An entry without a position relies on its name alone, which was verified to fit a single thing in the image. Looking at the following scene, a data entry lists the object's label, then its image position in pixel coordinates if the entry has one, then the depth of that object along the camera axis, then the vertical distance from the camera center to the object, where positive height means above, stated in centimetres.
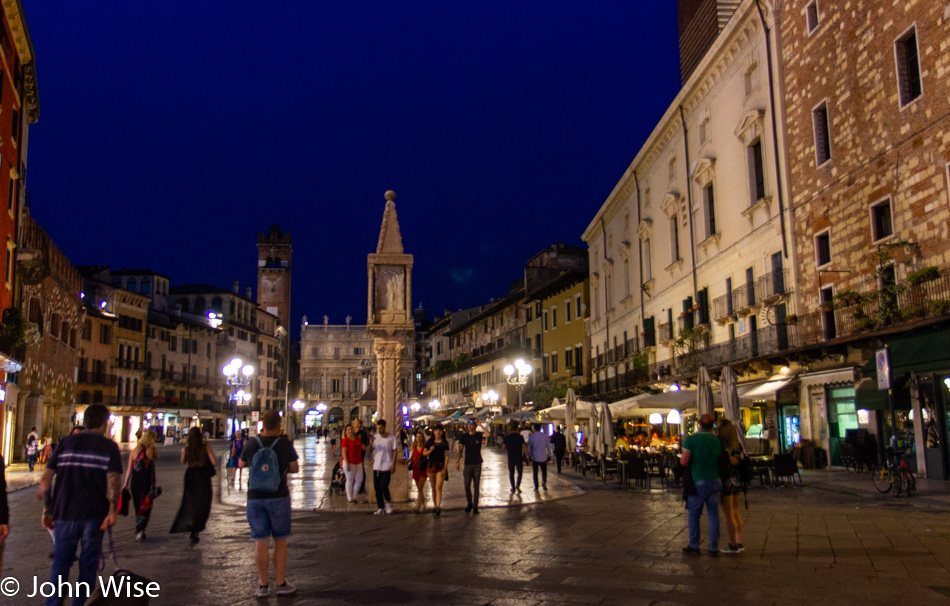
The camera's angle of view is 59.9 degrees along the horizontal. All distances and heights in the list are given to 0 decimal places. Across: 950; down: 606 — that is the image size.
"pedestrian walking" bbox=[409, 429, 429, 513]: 1464 -69
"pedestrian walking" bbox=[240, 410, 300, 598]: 734 -67
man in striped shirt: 609 -46
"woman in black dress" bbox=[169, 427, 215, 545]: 1102 -72
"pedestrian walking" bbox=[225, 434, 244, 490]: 2228 -58
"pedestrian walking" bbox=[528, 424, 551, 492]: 1985 -56
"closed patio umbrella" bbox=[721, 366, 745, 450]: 1905 +63
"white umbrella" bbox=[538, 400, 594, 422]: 2739 +54
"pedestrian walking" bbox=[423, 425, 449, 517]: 1434 -65
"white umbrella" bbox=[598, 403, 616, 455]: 2250 -19
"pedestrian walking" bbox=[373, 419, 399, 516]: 1436 -56
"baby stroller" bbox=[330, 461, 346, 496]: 1817 -110
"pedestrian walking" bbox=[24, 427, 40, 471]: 2991 -39
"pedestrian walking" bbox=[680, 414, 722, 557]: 934 -64
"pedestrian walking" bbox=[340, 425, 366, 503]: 1620 -58
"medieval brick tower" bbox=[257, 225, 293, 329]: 10644 +2072
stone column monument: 2062 +306
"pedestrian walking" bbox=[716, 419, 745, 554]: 945 -102
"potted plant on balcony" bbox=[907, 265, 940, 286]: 1769 +309
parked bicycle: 1561 -106
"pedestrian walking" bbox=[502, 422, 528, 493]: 1822 -52
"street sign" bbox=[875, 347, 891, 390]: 1584 +97
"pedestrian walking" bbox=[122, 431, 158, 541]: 1159 -61
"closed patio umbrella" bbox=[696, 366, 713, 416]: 2019 +75
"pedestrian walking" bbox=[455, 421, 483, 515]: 1473 -63
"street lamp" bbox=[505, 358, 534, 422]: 3400 +237
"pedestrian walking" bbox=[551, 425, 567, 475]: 2711 -63
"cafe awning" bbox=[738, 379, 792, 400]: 2195 +84
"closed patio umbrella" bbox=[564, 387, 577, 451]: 2817 +64
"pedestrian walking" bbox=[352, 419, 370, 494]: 1722 -2
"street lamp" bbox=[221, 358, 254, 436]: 2738 +197
